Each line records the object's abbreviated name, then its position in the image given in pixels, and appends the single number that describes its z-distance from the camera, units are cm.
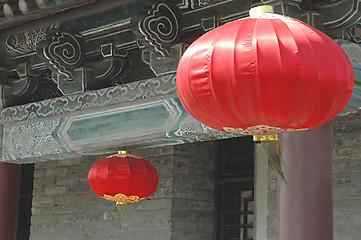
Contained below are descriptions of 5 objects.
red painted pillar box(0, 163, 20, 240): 1401
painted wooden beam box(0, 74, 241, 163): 1101
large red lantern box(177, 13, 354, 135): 659
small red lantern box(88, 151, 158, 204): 1188
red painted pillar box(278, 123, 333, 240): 869
